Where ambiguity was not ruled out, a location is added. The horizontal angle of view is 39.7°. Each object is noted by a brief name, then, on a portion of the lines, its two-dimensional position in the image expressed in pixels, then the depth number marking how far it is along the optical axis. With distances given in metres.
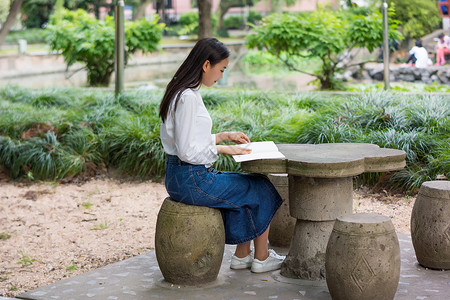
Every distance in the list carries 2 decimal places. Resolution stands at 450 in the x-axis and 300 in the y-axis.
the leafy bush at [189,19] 42.46
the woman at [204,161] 4.16
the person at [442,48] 22.33
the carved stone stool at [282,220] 5.20
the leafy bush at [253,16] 43.38
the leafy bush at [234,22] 45.75
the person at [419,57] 21.17
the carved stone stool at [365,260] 3.66
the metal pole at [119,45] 10.35
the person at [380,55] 24.66
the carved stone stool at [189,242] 4.19
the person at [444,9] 16.75
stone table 4.20
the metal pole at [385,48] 11.00
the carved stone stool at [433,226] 4.45
